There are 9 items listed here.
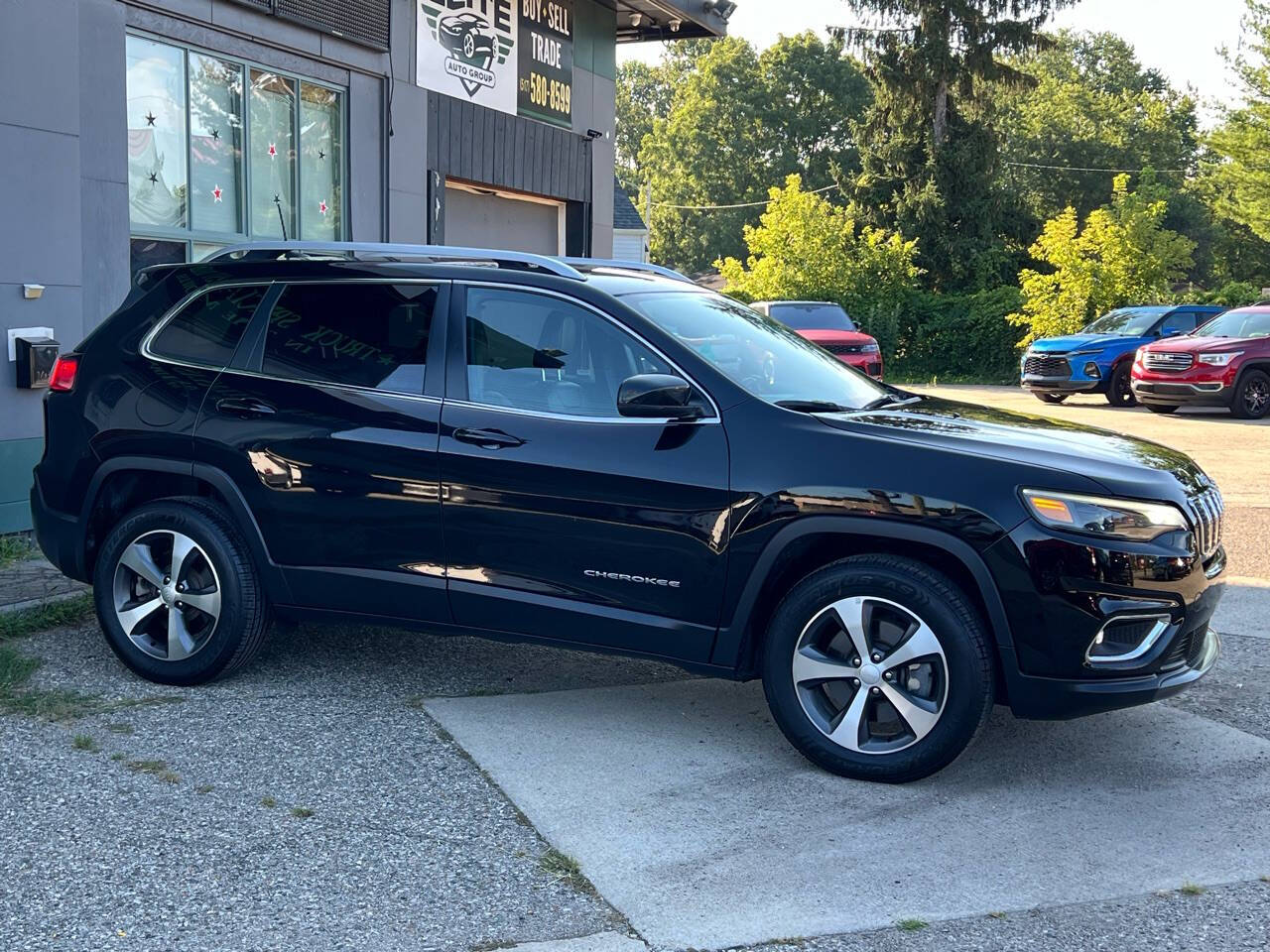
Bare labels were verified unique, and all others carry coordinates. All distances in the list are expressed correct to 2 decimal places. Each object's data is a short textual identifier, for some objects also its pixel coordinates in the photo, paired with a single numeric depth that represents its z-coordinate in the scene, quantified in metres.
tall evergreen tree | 38.81
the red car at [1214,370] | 19.12
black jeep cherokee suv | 4.36
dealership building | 8.02
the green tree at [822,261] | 34.72
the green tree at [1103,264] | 28.89
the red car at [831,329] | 20.92
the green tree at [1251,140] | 38.09
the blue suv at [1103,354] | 22.08
